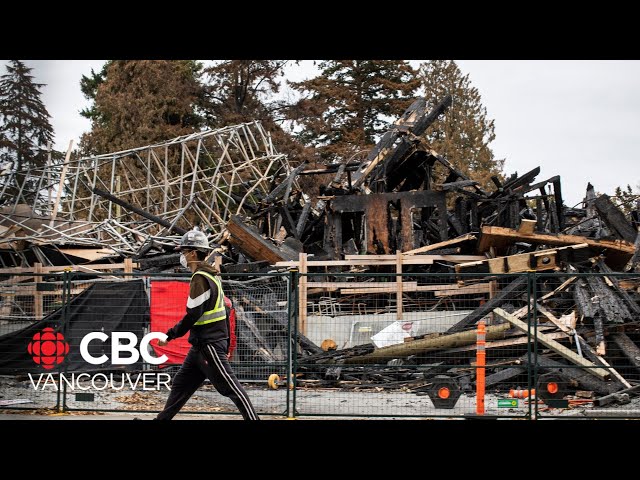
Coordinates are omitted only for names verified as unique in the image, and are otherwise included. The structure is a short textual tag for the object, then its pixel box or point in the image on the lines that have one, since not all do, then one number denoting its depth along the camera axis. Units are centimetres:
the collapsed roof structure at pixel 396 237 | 1536
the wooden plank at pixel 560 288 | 1557
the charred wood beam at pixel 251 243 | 1978
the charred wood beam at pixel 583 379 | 1377
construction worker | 943
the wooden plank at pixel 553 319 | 1473
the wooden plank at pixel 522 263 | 1709
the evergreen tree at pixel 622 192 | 4475
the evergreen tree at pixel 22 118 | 5284
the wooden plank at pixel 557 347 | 1385
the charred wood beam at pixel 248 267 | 1925
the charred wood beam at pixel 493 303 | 1528
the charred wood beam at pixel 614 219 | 1819
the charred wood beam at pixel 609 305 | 1495
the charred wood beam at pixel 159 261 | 2083
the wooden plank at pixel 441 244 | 1909
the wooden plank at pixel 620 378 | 1360
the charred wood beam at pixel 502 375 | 1382
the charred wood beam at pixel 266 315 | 1375
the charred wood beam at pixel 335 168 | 2148
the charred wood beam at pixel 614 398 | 1340
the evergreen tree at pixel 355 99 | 4656
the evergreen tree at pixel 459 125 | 5134
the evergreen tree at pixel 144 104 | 4488
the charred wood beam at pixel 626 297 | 1533
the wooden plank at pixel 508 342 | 1457
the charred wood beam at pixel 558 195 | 1995
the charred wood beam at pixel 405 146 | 2105
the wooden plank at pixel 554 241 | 1755
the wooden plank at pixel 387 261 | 1819
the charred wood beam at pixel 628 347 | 1445
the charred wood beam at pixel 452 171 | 2111
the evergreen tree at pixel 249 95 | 4472
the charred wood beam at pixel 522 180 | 2027
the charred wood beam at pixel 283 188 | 2212
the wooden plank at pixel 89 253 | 2278
